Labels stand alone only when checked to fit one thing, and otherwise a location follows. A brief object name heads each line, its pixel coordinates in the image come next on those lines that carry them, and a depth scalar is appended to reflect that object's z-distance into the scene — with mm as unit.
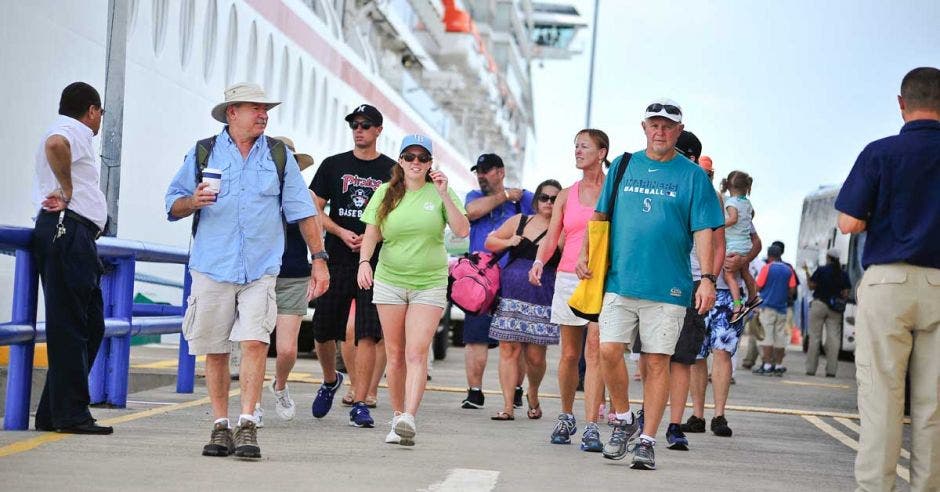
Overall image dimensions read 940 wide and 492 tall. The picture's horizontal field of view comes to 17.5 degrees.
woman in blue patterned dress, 21644
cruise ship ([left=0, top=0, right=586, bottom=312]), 27792
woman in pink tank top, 19081
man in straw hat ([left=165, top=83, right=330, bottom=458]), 15059
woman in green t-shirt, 17511
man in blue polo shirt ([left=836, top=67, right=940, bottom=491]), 12763
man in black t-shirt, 20029
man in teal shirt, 16015
